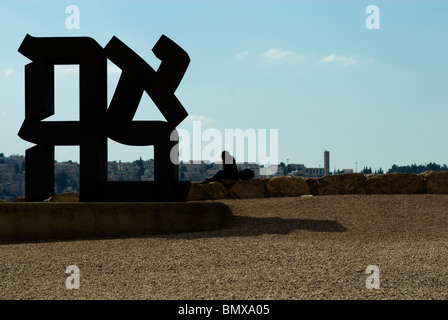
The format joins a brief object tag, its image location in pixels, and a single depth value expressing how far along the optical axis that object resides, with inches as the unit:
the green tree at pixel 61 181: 5330.7
